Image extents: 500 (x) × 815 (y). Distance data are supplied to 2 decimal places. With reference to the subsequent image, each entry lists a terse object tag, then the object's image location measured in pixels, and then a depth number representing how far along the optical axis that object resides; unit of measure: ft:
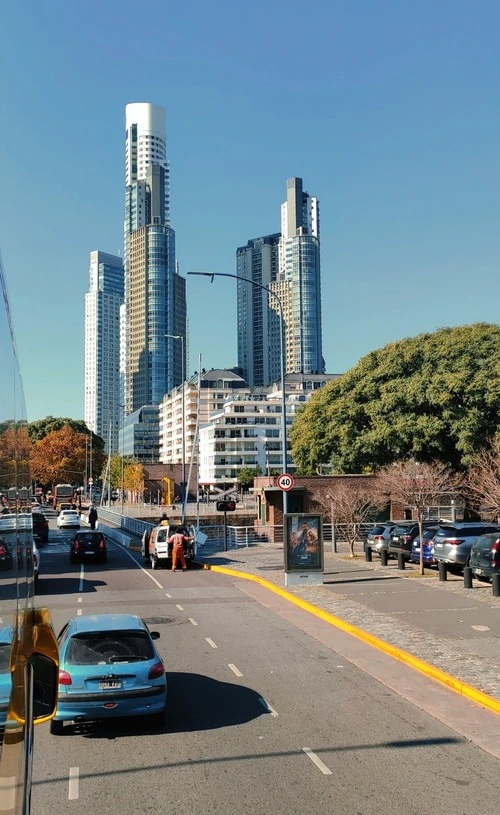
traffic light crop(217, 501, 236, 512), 107.24
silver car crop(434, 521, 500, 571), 77.71
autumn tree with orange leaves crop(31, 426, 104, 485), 321.32
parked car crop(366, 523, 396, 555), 95.26
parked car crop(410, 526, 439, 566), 84.53
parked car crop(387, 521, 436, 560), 92.53
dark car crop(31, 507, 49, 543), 129.90
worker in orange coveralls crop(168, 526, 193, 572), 90.16
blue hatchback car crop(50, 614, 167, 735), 27.40
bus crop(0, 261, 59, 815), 8.18
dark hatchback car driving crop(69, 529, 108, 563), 99.35
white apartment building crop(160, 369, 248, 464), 480.77
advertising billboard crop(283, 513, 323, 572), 70.95
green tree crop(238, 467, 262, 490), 348.38
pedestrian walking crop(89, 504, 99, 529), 148.09
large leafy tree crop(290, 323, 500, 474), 133.80
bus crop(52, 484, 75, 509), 288.30
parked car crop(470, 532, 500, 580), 65.98
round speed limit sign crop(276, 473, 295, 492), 75.00
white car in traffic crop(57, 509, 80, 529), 181.57
